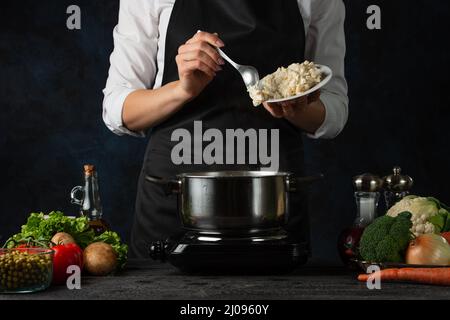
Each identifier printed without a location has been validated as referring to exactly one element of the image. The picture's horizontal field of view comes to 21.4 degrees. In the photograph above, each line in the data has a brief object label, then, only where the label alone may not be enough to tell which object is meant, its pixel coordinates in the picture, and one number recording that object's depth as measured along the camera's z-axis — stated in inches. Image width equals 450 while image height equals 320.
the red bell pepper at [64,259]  88.1
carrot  85.6
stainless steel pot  90.0
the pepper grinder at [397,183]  103.9
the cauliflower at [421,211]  97.5
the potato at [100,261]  91.4
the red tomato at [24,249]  86.5
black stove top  89.3
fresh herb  95.2
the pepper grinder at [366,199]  97.3
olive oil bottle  106.5
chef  114.8
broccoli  88.7
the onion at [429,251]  87.9
